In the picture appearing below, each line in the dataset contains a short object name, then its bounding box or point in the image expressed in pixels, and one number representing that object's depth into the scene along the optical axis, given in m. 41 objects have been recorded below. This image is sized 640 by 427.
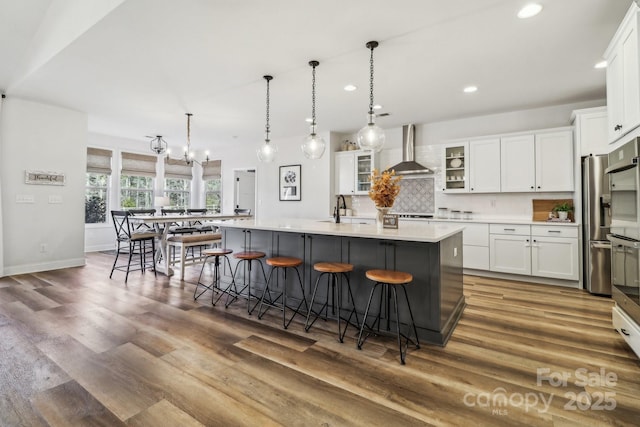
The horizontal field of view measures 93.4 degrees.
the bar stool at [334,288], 2.54
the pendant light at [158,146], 5.07
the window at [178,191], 8.42
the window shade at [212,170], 8.38
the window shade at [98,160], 6.90
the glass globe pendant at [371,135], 2.97
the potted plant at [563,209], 4.35
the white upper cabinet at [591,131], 3.86
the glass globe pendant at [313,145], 3.35
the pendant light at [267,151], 3.76
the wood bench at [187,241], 4.43
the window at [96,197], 6.98
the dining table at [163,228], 4.49
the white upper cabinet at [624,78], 2.17
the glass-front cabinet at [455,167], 5.04
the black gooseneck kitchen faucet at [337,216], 3.86
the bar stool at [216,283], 3.43
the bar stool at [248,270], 3.15
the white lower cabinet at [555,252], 4.07
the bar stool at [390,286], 2.21
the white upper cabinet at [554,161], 4.30
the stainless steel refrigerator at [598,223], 3.70
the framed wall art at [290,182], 6.72
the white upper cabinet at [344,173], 6.14
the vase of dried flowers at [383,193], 3.06
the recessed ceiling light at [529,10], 2.34
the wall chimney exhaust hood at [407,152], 5.50
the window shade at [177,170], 8.27
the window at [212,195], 8.68
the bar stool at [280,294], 2.82
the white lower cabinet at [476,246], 4.62
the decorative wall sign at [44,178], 4.76
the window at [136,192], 7.46
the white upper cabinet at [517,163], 4.52
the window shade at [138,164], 7.47
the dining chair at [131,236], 4.57
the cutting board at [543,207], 4.62
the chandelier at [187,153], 5.16
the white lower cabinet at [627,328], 2.11
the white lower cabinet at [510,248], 4.34
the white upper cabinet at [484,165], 4.77
